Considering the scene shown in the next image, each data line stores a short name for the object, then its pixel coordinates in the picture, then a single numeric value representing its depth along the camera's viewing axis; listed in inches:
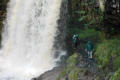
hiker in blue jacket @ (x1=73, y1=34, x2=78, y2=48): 692.1
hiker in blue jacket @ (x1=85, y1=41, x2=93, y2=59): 615.9
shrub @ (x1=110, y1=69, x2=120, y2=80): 453.1
